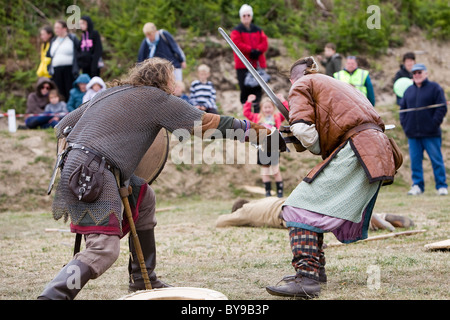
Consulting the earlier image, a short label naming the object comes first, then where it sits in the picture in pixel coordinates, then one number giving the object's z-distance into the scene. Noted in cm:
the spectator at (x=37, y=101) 1234
